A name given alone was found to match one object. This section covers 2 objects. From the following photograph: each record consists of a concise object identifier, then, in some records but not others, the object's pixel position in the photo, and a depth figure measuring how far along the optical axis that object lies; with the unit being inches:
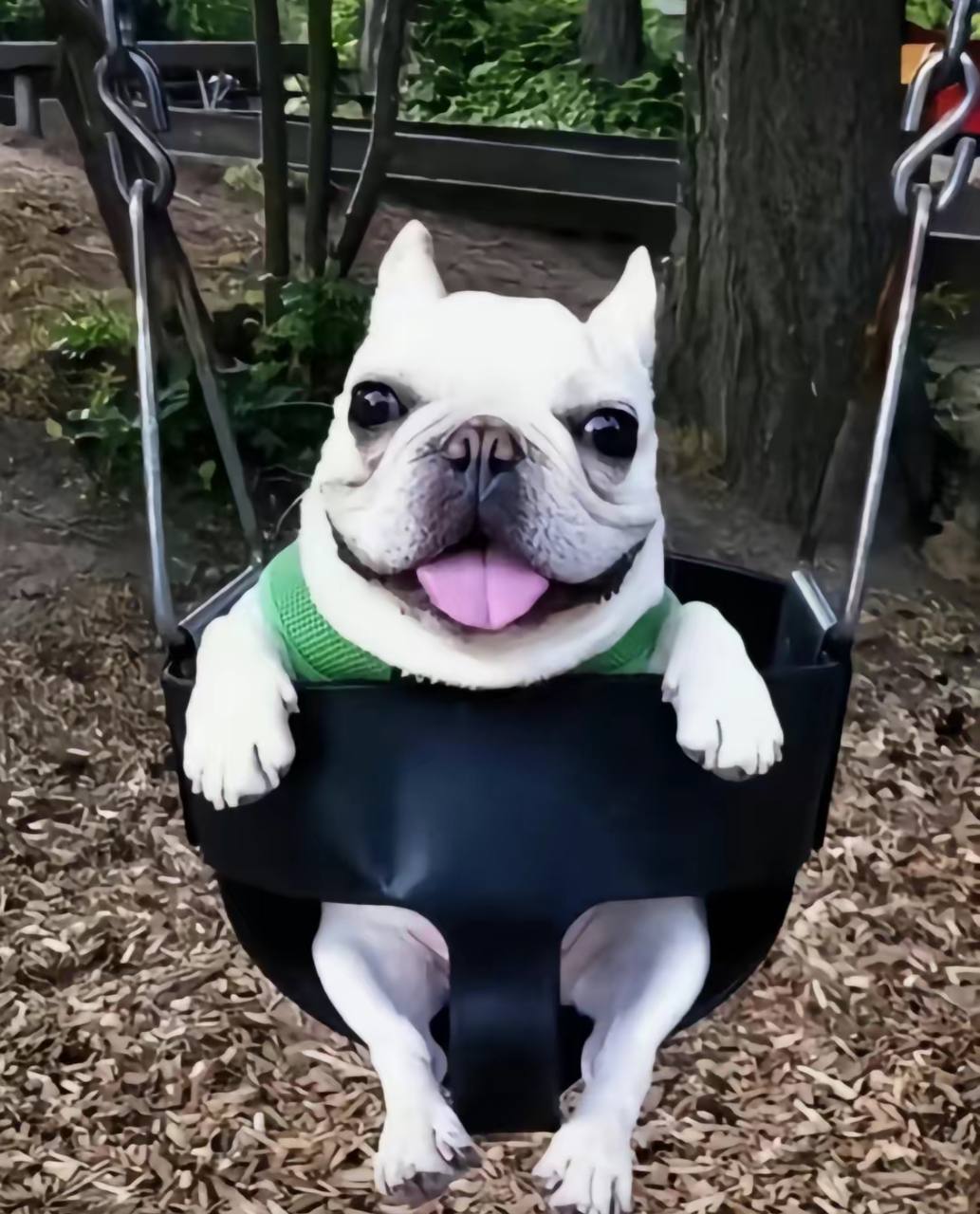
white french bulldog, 23.9
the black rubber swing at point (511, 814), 24.1
